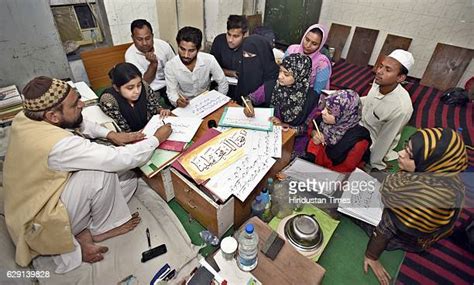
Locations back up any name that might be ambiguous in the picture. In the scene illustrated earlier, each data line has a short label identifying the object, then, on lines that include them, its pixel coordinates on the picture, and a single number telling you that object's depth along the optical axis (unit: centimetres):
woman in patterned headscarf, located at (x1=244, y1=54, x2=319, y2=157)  198
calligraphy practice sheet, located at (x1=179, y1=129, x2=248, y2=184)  154
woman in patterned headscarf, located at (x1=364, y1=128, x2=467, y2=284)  124
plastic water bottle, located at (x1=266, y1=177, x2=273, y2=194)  184
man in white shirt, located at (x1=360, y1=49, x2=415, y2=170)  225
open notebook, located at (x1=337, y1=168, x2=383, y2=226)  181
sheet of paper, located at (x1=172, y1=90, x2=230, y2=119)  207
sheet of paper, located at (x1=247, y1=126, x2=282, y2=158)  168
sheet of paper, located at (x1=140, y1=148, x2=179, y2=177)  160
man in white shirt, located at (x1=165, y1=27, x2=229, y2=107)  226
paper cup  129
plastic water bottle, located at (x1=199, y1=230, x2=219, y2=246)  181
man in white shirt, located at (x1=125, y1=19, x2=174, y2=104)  257
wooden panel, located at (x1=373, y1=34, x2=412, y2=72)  418
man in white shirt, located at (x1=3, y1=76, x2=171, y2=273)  139
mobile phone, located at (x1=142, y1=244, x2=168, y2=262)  170
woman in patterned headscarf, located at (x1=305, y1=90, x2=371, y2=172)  188
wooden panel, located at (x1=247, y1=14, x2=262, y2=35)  458
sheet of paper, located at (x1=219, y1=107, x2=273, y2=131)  187
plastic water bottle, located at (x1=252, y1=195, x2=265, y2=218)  178
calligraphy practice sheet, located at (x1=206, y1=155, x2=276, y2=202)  145
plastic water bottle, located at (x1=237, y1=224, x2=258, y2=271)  128
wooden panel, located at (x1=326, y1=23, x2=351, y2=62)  469
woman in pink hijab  252
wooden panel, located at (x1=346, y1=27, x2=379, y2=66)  448
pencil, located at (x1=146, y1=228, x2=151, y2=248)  178
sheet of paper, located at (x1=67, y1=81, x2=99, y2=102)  248
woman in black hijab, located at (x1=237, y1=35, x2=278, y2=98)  262
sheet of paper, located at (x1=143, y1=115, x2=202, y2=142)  180
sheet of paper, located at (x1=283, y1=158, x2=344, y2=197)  197
